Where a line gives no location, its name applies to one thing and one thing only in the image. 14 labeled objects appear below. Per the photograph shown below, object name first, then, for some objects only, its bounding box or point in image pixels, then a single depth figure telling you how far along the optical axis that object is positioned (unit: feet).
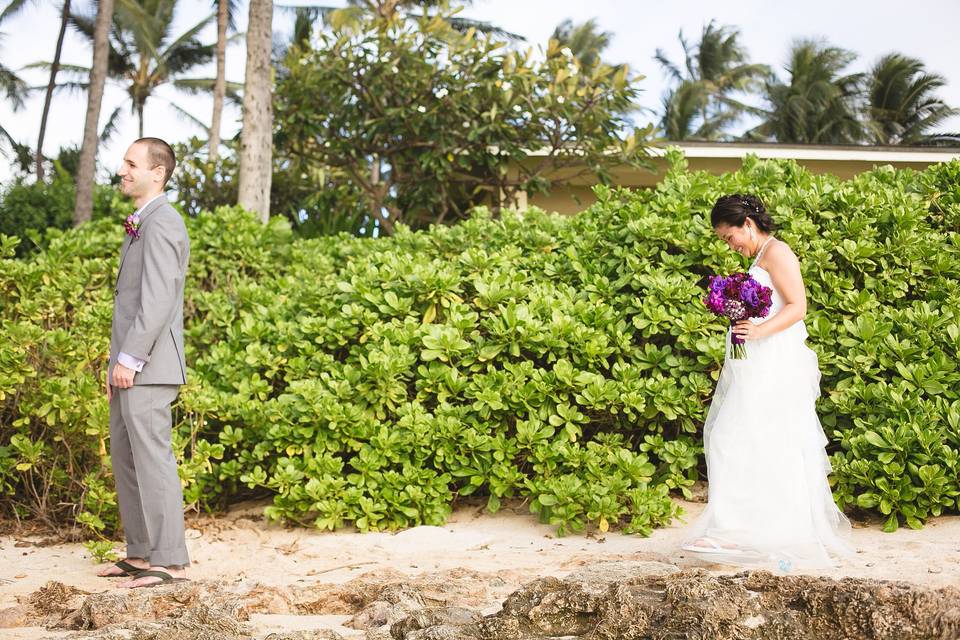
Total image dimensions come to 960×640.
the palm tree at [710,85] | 134.00
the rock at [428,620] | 10.70
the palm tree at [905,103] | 123.95
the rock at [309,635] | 10.36
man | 14.12
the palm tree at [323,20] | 101.88
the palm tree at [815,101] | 122.52
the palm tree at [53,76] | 104.69
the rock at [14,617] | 12.06
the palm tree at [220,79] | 74.08
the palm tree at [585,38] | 143.23
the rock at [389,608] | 11.56
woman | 14.56
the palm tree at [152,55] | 117.39
